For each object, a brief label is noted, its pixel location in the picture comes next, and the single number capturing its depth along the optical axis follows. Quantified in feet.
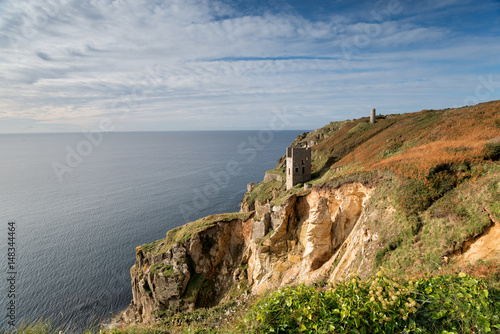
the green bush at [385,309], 20.42
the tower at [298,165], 141.90
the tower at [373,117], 210.88
